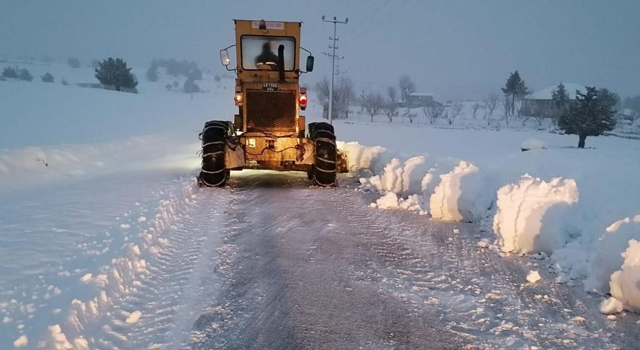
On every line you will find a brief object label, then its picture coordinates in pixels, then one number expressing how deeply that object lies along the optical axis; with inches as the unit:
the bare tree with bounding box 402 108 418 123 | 3152.6
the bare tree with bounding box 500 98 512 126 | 3067.9
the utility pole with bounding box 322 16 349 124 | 1971.0
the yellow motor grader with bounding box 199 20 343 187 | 441.1
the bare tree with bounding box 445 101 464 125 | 3176.7
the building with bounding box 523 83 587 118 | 3172.5
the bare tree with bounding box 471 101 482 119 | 3816.4
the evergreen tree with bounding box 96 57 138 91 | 2832.2
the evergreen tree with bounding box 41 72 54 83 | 2918.6
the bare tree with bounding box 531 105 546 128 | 2900.1
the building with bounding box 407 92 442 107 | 4784.5
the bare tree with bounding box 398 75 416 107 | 4699.8
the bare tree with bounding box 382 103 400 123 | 3063.5
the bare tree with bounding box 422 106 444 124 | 3110.2
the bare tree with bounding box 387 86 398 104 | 4382.9
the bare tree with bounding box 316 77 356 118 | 3150.8
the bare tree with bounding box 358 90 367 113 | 3649.1
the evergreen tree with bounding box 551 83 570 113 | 2974.4
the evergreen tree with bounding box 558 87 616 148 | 1604.3
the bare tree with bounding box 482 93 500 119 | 3554.9
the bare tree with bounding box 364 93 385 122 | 3376.0
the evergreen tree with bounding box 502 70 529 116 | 3181.6
